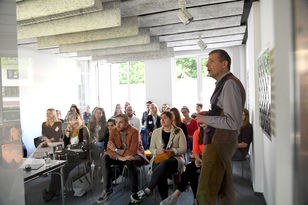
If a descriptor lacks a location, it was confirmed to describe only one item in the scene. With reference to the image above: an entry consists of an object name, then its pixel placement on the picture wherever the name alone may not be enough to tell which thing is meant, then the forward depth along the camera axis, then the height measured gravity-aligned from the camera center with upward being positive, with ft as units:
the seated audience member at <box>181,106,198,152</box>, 5.94 -0.87
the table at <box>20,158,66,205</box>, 5.64 -1.76
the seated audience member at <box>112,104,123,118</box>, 7.12 -0.42
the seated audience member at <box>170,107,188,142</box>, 8.70 -1.06
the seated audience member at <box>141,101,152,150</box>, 11.11 -1.96
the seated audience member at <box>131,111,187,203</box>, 8.43 -2.27
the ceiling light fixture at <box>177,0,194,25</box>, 7.76 +2.67
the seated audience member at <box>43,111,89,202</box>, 5.90 -1.13
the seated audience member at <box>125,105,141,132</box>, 7.76 -0.85
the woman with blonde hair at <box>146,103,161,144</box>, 13.41 -1.42
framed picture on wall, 6.13 +0.02
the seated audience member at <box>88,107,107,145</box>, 6.77 -0.83
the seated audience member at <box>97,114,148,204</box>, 7.82 -2.11
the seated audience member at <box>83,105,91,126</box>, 6.53 -0.53
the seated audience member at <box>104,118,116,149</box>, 7.16 -0.95
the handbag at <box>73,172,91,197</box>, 6.41 -2.51
